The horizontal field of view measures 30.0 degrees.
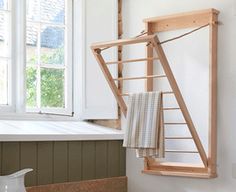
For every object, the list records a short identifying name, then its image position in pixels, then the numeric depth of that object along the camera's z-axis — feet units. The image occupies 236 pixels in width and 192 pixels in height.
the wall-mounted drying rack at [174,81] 8.98
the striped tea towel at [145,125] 9.15
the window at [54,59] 10.53
